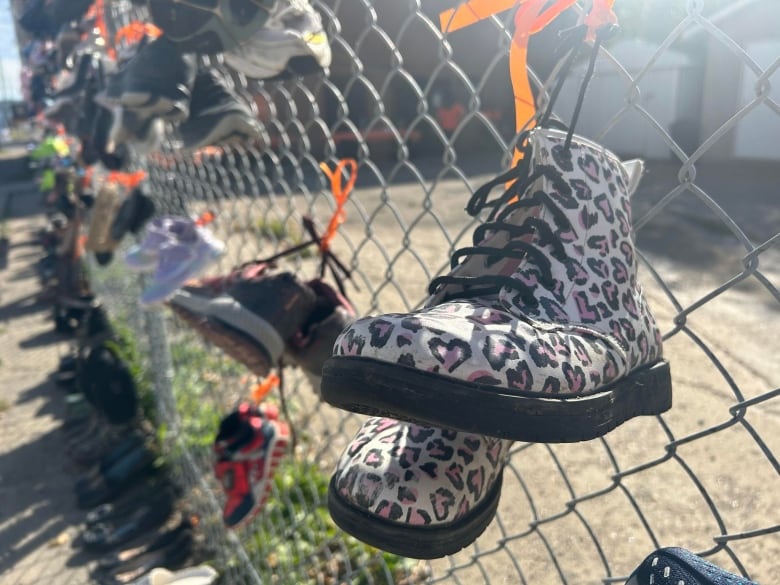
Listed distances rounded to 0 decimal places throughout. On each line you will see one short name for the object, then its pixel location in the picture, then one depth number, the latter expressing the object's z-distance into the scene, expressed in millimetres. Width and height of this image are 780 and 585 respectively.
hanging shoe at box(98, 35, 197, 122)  1337
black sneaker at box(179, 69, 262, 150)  1428
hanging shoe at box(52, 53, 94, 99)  2219
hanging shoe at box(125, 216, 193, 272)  1775
